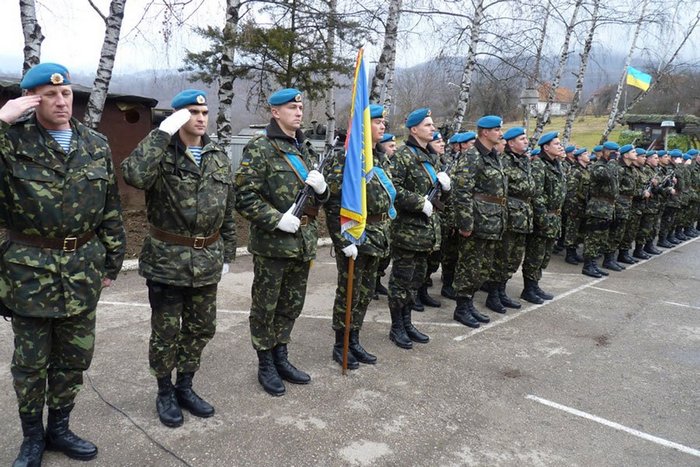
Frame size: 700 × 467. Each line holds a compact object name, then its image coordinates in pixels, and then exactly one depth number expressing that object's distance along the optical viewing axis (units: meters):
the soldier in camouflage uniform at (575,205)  8.74
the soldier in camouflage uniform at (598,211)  7.67
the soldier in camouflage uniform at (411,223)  4.50
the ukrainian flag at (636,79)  16.77
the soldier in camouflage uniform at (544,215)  6.35
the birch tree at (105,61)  7.01
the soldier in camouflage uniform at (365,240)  3.97
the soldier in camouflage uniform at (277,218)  3.40
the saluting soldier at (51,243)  2.43
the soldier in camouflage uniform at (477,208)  5.16
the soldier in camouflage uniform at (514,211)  5.73
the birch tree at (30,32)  6.72
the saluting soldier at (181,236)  2.93
